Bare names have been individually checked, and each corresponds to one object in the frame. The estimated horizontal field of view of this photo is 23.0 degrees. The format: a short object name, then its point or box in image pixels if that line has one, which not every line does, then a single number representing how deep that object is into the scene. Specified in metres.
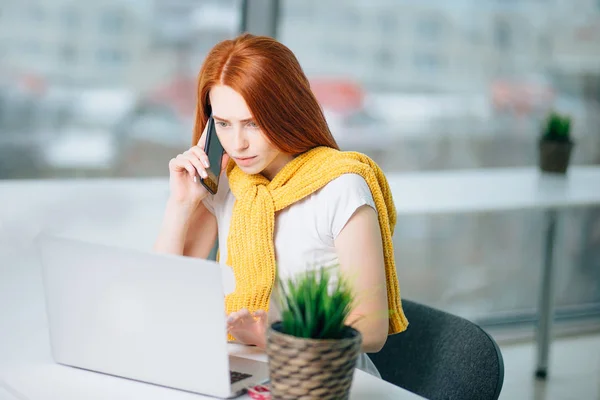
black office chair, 2.96
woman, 3.02
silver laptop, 2.57
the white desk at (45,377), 2.76
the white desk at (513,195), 4.23
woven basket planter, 2.34
